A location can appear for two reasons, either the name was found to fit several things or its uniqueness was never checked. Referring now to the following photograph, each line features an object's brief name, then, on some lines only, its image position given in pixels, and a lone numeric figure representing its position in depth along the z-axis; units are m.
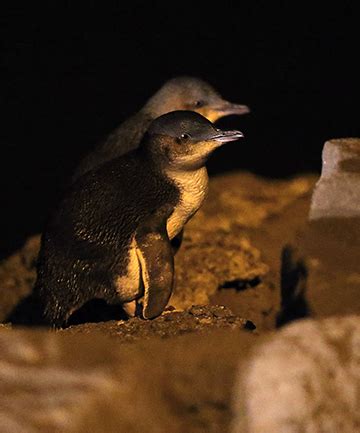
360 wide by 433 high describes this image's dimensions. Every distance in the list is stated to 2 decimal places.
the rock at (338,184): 7.01
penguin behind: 12.04
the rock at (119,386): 5.04
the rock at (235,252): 12.17
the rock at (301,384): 4.91
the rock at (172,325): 7.88
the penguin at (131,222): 9.11
